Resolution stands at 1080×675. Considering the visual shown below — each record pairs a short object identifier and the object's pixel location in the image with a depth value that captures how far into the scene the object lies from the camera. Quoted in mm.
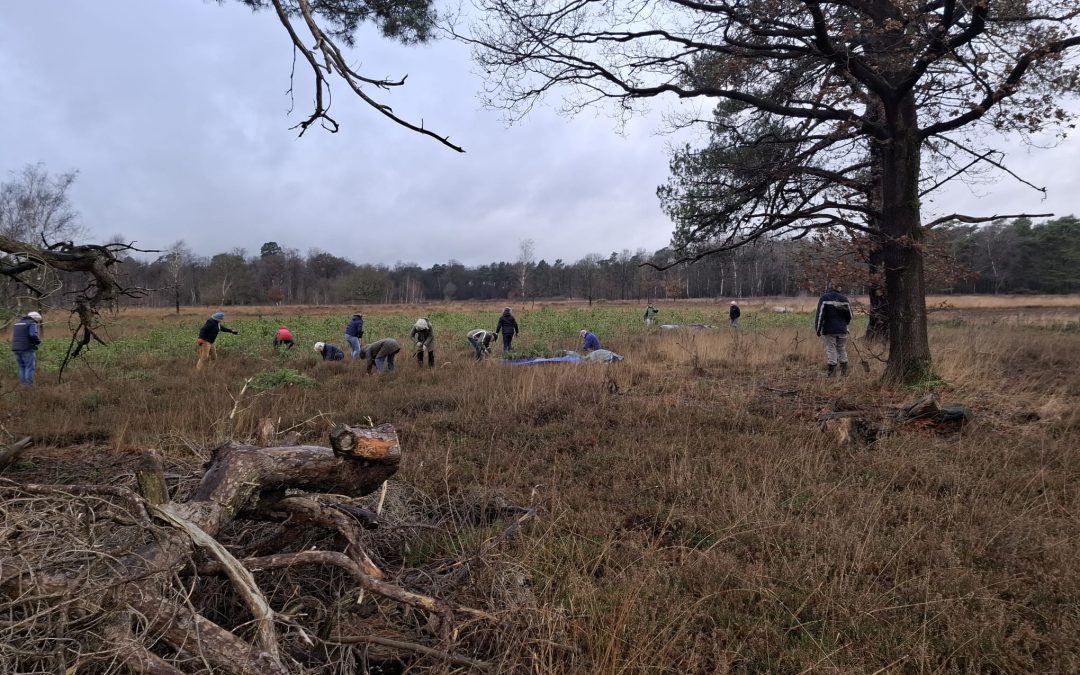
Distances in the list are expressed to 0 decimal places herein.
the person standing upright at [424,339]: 10862
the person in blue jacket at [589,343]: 13008
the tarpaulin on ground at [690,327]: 18541
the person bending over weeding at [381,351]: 10195
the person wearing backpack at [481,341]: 12212
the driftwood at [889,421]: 4711
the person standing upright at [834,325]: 8203
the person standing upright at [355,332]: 12796
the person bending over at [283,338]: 13961
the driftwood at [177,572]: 1526
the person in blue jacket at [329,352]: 12461
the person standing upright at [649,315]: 22766
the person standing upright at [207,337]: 11430
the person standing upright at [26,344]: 8930
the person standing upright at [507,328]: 14250
